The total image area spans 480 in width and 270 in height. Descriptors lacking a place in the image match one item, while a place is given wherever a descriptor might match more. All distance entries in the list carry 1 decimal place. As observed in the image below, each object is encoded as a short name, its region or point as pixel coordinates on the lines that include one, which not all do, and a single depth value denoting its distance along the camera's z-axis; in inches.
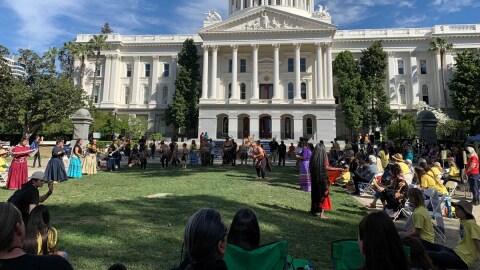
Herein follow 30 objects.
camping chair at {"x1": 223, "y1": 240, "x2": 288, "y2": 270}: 137.9
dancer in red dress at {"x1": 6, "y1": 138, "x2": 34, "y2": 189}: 457.1
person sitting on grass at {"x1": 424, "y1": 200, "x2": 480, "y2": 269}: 198.2
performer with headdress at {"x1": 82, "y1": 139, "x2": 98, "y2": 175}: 657.0
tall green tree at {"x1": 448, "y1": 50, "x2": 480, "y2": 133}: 1652.3
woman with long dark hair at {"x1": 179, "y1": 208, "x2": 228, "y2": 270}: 99.9
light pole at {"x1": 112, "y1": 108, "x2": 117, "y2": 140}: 1659.1
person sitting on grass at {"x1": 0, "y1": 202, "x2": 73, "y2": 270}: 92.0
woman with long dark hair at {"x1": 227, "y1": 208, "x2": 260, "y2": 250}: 145.1
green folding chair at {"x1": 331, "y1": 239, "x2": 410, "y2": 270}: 153.6
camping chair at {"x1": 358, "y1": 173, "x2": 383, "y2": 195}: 501.0
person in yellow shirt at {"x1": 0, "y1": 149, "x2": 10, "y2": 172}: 557.9
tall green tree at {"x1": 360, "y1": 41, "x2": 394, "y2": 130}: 1769.2
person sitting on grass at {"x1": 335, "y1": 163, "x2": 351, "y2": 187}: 582.9
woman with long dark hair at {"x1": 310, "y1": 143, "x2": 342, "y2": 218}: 338.6
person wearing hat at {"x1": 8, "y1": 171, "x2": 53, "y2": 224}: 188.5
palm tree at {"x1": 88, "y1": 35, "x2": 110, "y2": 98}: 2078.0
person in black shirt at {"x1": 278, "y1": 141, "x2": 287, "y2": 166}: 903.1
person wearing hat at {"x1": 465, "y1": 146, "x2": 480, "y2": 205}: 442.6
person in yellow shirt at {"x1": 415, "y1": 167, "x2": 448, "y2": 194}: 386.9
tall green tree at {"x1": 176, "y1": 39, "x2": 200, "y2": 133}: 1910.7
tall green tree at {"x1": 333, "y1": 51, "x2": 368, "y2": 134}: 1728.6
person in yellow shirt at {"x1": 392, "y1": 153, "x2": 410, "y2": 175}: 449.1
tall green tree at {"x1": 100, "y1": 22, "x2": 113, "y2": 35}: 3026.6
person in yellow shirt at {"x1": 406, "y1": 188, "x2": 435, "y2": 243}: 218.5
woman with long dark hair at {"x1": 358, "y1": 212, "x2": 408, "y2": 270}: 103.7
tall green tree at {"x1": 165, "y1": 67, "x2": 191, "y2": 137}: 1881.2
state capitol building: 1782.7
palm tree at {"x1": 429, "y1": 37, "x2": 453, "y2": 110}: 1870.1
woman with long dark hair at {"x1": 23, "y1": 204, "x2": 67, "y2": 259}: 138.0
